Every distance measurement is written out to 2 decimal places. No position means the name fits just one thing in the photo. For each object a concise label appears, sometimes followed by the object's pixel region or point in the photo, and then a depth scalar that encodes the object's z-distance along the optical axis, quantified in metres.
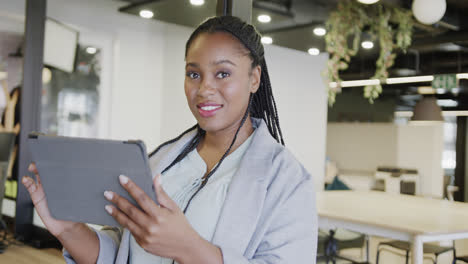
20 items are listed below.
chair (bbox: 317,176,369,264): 4.21
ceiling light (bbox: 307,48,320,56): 5.64
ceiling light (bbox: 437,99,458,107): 11.93
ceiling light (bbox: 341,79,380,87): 8.49
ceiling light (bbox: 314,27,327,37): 4.82
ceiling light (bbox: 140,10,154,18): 4.59
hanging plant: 4.86
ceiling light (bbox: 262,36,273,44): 4.80
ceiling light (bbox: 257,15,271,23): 4.44
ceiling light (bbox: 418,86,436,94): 10.22
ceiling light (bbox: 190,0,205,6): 3.78
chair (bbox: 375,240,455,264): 3.61
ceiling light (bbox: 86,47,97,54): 5.03
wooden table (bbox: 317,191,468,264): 2.81
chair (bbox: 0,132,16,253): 3.90
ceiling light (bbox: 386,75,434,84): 7.60
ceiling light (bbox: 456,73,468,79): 7.37
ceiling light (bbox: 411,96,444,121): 7.19
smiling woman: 0.94
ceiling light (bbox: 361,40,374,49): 5.33
